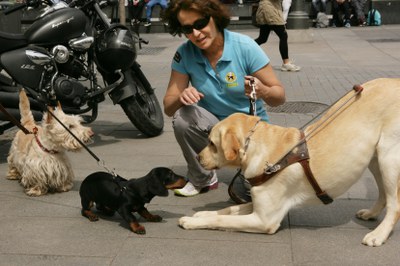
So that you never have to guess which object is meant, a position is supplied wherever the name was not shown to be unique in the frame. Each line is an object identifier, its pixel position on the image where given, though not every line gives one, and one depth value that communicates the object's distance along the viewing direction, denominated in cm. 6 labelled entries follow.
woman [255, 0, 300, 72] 1072
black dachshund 355
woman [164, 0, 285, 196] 411
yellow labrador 343
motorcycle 537
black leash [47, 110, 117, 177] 422
